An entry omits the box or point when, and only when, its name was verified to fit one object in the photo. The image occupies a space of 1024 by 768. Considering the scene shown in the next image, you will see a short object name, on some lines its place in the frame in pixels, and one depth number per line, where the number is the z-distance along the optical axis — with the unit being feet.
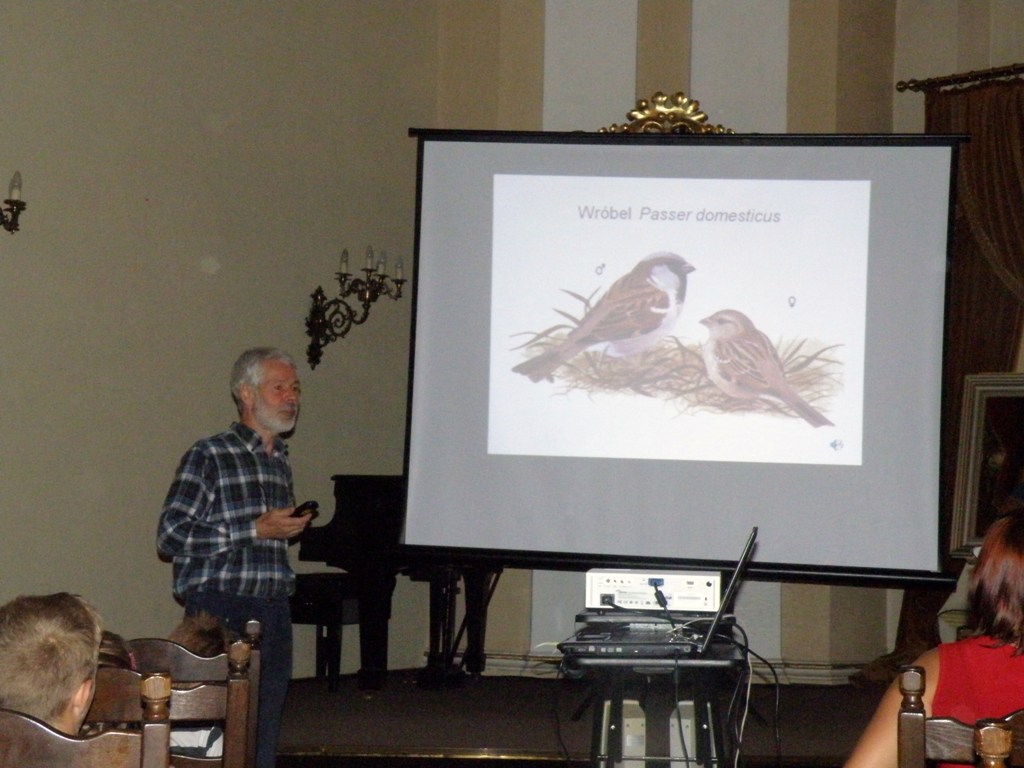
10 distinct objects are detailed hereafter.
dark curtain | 21.94
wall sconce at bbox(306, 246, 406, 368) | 22.84
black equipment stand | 10.16
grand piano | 20.54
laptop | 10.23
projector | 11.71
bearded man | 11.90
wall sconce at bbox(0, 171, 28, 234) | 16.56
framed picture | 20.72
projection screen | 15.43
